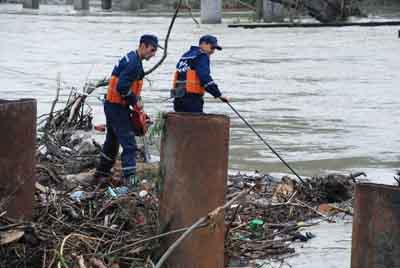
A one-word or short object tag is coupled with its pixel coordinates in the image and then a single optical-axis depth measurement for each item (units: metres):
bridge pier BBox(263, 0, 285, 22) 82.99
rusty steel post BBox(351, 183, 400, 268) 7.82
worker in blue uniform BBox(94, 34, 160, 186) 13.05
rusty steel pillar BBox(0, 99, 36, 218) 9.01
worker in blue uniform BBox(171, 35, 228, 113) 15.23
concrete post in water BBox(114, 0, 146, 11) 113.24
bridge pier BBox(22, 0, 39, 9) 112.11
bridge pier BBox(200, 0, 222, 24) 79.01
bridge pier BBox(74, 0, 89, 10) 111.16
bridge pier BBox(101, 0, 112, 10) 118.62
